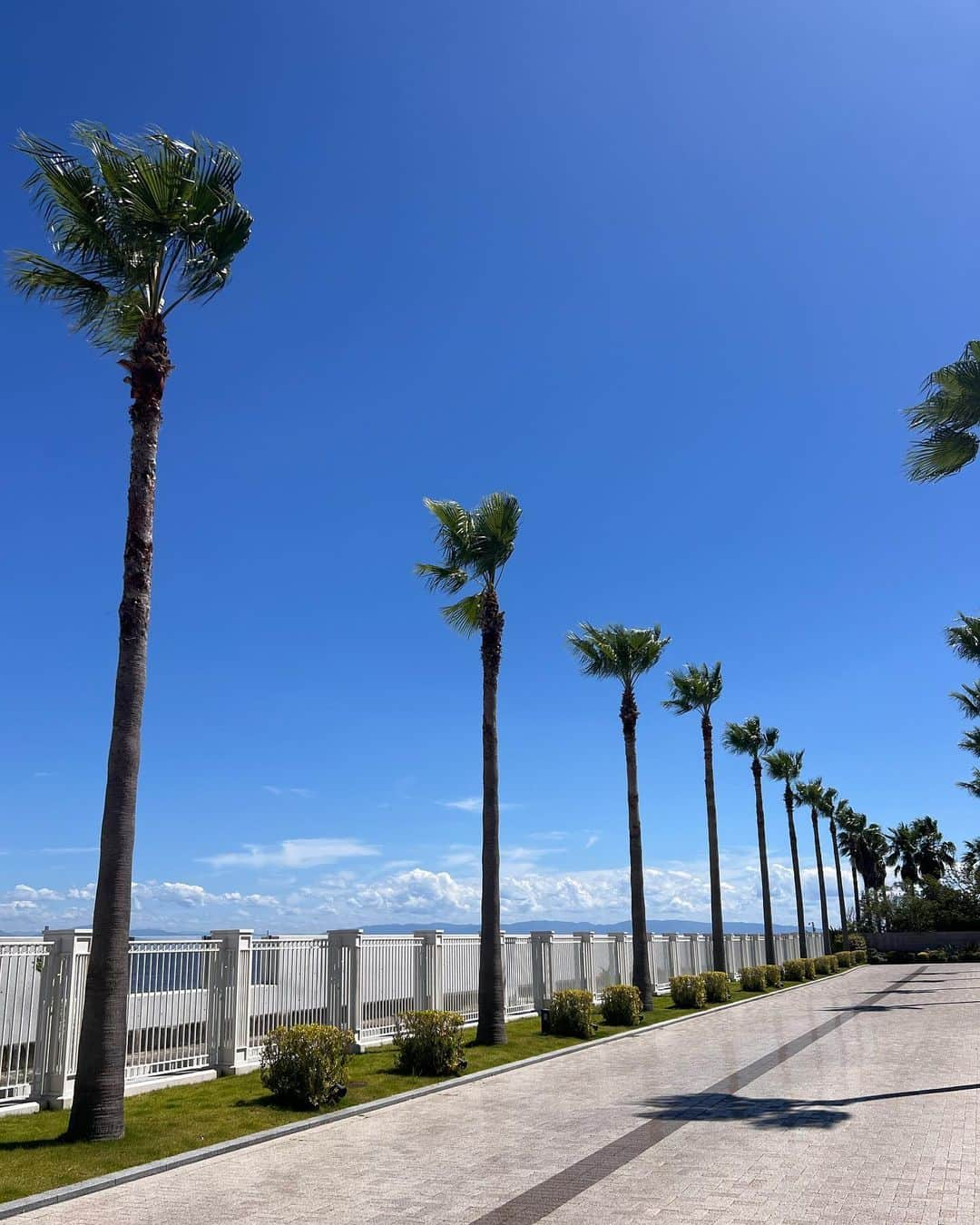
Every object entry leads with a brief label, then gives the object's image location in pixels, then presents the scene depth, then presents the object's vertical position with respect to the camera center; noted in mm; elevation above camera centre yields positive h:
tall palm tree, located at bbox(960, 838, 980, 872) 69625 +2858
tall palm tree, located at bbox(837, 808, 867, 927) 91138 +5884
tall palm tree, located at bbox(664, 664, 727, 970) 38031 +7381
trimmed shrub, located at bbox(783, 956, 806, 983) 44719 -2801
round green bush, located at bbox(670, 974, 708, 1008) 28594 -2319
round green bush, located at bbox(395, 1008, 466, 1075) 15602 -2033
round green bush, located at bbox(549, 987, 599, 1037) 21062 -2199
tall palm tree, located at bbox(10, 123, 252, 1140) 10758 +7389
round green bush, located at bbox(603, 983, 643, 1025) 23656 -2220
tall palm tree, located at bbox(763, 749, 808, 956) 56750 +7102
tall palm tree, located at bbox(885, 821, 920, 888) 91750 +4496
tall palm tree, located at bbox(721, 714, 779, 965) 48250 +7308
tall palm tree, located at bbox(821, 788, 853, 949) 73562 +6485
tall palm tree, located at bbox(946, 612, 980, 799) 34094 +8422
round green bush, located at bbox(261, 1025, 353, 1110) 12688 -1902
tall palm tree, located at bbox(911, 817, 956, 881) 88875 +4409
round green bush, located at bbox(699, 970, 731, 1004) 31078 -2442
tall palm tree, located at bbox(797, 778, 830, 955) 65812 +6421
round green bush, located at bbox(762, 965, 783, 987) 37881 -2574
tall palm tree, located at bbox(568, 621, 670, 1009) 30312 +7015
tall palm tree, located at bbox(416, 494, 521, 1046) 20656 +6857
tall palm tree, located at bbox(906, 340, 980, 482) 16328 +7417
